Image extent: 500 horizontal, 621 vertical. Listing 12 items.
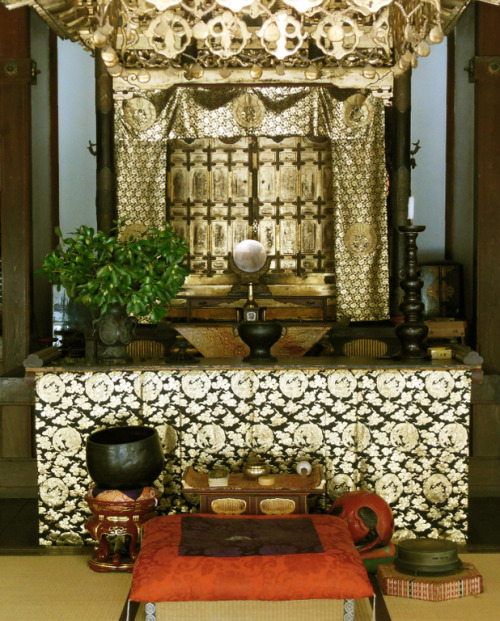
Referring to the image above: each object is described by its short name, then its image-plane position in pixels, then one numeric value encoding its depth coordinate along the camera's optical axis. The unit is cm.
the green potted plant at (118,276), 363
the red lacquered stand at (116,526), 326
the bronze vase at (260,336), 372
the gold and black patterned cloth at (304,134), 690
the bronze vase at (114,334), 369
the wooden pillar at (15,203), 520
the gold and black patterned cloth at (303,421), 361
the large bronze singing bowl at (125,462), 323
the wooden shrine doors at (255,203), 739
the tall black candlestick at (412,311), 375
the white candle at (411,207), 357
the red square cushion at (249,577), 258
